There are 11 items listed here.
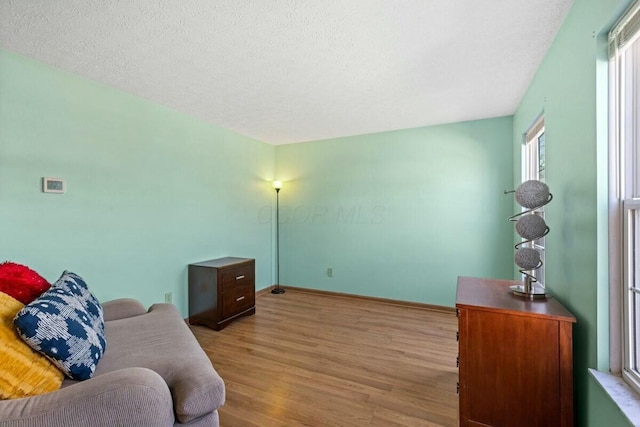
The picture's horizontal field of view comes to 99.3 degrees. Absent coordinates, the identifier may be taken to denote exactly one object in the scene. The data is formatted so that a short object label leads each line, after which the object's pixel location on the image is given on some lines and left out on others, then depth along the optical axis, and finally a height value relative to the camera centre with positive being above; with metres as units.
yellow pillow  0.98 -0.59
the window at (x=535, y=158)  2.14 +0.52
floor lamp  4.54 -0.40
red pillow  1.30 -0.36
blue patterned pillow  1.06 -0.51
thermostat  2.05 +0.21
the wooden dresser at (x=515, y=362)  1.28 -0.74
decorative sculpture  1.55 -0.08
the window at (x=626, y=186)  1.06 +0.12
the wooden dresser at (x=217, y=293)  2.93 -0.90
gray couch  0.92 -0.73
